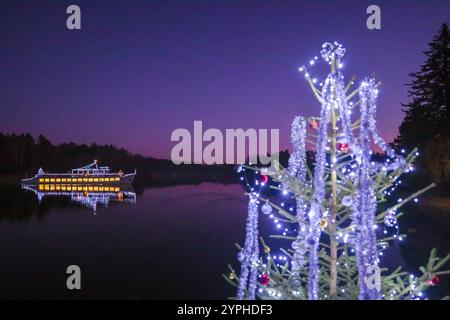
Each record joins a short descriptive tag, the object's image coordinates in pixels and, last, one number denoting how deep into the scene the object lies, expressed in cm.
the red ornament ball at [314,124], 321
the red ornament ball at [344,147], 310
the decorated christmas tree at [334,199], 282
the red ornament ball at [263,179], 326
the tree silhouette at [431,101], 2194
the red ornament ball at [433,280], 315
